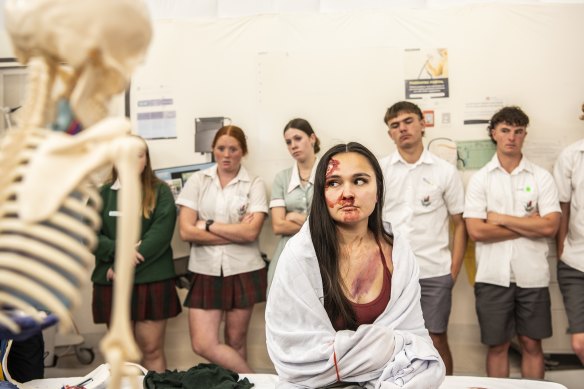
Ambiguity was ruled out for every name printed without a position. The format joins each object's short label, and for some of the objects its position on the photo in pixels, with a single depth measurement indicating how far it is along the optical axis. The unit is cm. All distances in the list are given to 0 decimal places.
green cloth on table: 278
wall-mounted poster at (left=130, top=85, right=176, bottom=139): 463
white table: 286
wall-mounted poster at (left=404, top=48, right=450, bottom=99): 442
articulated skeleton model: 85
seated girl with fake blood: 224
